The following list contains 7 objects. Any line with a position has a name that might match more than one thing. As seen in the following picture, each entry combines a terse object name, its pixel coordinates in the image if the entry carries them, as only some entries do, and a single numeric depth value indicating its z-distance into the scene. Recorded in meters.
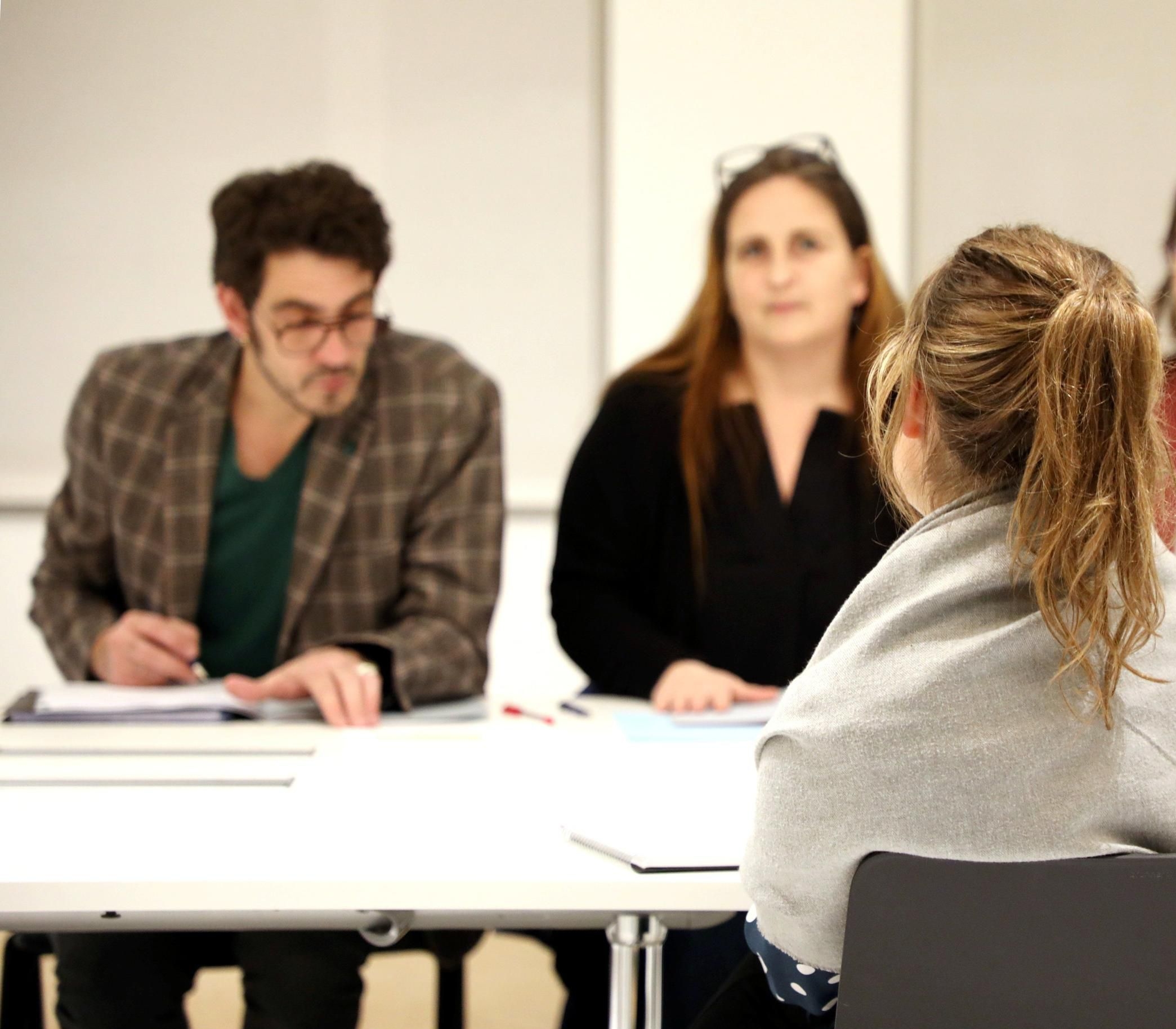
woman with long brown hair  3.66
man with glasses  3.59
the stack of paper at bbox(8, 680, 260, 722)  3.44
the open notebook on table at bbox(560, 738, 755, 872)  3.03
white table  3.00
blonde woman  2.65
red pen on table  3.48
